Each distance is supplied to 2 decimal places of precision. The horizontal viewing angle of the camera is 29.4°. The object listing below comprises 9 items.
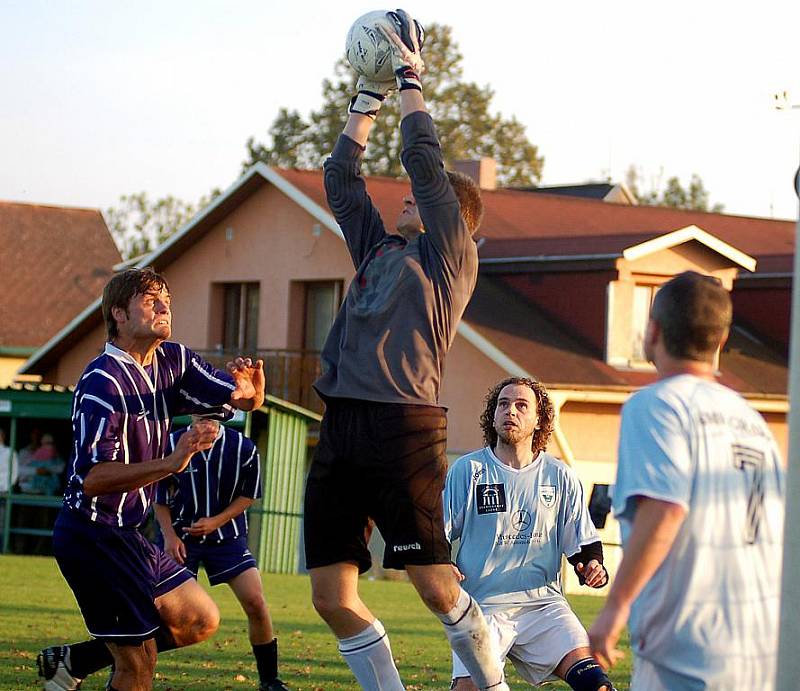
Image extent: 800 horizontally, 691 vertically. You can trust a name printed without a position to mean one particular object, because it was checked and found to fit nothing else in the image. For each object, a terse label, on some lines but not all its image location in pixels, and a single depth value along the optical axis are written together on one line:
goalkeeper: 5.71
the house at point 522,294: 28.38
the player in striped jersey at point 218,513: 9.28
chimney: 38.50
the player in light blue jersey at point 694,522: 4.28
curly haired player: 7.40
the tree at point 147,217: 80.06
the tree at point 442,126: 56.22
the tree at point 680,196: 70.62
